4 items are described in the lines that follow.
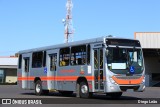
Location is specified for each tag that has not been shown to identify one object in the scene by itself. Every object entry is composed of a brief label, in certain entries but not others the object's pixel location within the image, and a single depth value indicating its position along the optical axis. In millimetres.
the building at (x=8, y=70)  66938
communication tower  69875
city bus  18938
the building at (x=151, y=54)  48062
